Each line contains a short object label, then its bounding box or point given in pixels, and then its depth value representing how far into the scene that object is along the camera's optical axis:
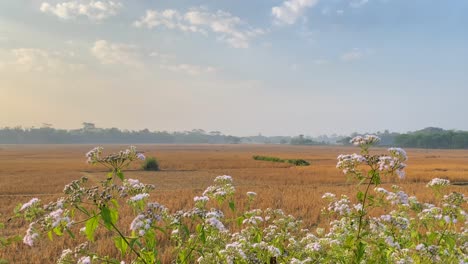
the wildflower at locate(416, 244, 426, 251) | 4.21
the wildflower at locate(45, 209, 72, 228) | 3.35
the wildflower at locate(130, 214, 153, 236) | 3.40
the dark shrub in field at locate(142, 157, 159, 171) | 51.10
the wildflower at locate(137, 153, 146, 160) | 4.08
